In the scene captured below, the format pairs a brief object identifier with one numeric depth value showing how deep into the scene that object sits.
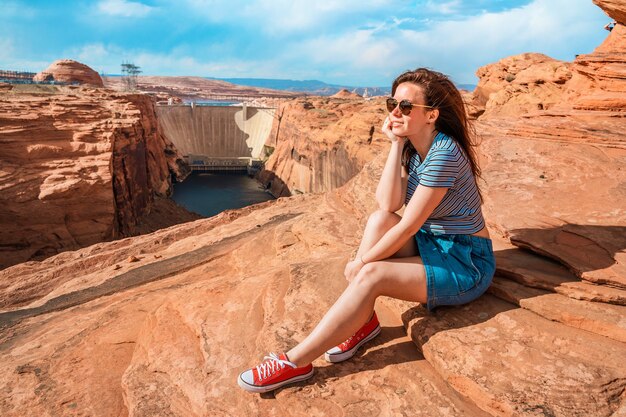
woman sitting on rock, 2.64
